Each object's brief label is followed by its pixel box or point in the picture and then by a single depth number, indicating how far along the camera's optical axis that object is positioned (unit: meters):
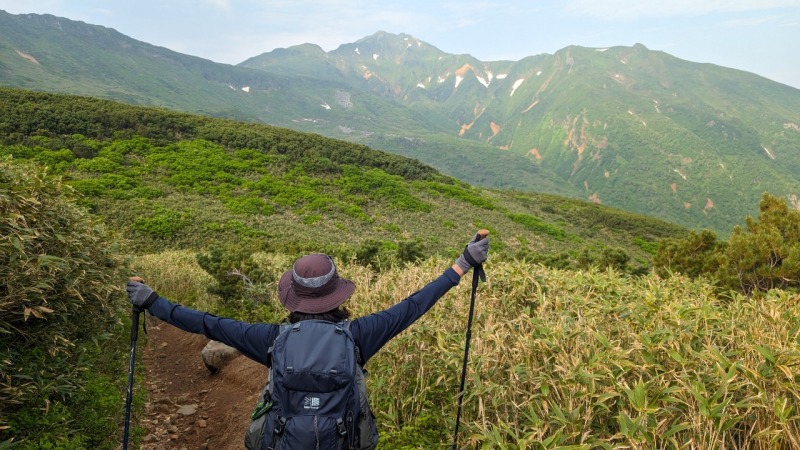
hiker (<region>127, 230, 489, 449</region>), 2.44
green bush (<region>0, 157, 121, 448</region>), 3.71
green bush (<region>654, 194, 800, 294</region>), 9.72
